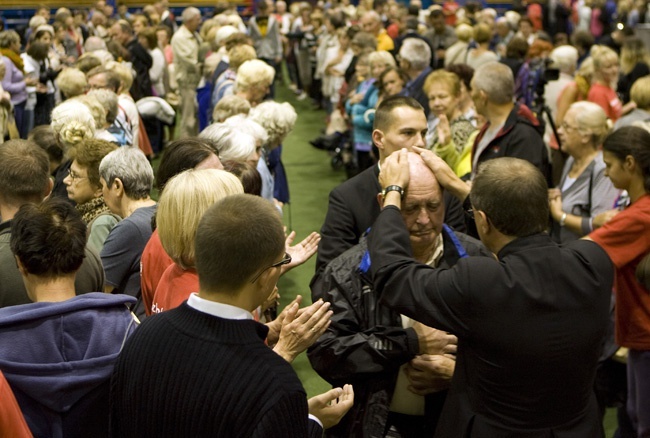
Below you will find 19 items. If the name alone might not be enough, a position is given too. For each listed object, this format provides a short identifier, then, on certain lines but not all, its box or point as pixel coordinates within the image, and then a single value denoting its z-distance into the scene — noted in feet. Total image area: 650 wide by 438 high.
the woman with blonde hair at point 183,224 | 8.74
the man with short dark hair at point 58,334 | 7.63
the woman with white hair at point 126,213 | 11.50
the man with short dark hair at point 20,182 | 9.64
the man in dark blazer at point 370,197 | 12.15
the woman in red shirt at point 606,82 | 23.17
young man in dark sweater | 6.03
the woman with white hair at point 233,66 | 24.69
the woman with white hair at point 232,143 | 15.12
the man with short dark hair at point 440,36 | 36.55
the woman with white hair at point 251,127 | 17.37
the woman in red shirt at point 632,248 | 11.89
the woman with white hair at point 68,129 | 15.58
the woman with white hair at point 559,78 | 25.29
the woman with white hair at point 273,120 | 18.84
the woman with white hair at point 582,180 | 15.62
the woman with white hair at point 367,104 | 24.67
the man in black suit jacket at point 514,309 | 7.36
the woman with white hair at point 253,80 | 21.43
